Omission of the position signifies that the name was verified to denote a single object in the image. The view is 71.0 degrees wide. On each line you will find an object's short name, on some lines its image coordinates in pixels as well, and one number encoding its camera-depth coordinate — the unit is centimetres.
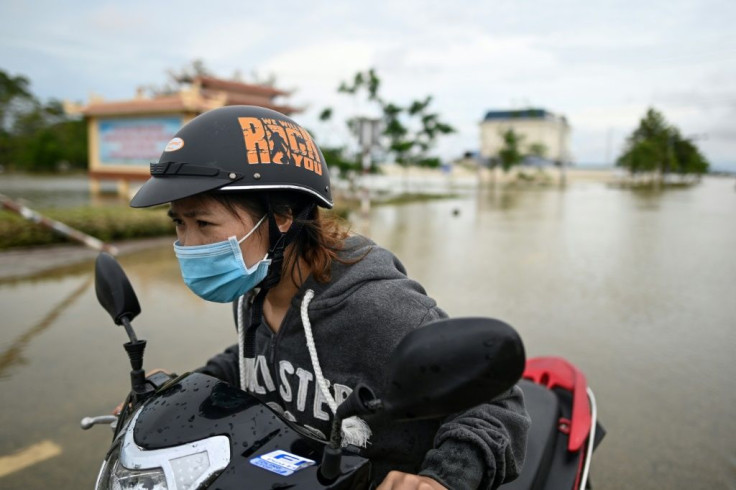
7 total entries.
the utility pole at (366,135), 1167
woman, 139
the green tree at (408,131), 2191
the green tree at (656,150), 4684
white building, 6070
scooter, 83
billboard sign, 1514
